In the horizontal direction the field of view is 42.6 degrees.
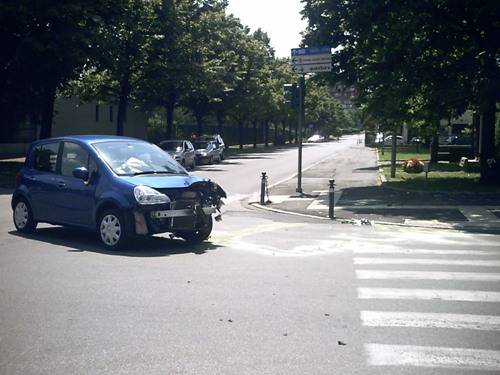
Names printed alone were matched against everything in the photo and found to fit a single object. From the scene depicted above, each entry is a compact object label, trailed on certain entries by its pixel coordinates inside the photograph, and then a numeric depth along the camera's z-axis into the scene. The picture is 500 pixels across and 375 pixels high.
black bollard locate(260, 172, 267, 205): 16.91
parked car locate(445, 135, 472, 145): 41.65
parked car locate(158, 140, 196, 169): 30.30
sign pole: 19.11
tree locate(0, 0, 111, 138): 23.34
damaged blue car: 9.48
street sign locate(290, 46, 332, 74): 19.17
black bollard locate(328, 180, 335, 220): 14.27
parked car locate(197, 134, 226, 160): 39.00
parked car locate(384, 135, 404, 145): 78.93
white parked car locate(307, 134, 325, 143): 117.59
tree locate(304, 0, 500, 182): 18.58
